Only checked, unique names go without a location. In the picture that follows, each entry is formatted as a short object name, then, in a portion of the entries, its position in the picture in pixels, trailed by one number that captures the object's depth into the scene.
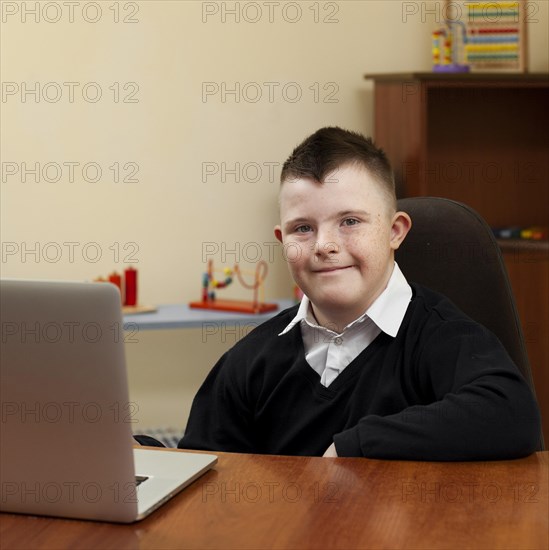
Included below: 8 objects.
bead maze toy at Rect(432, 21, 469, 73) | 2.98
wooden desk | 0.75
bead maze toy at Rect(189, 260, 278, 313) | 2.82
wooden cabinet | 2.92
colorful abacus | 3.05
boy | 1.18
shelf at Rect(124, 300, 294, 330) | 2.66
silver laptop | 0.72
